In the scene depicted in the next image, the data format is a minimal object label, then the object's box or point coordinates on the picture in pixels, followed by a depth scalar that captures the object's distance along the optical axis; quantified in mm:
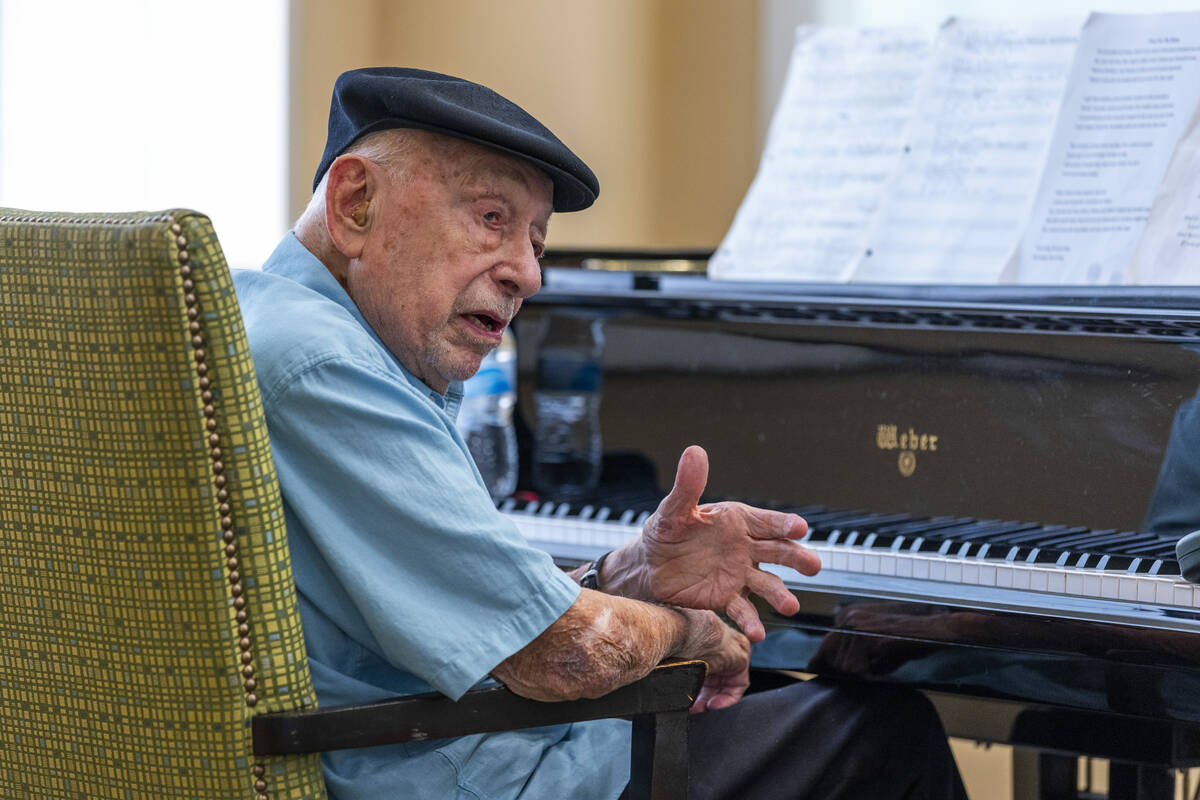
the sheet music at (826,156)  4656
